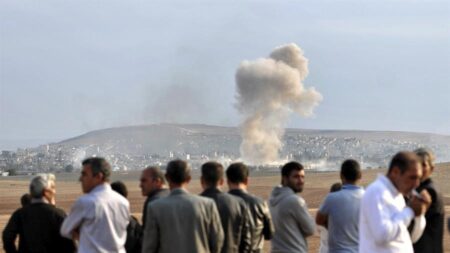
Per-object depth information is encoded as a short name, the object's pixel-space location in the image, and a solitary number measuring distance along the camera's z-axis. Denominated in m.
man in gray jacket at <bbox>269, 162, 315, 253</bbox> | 12.03
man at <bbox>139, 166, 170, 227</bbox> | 11.77
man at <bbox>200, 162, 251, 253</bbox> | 11.16
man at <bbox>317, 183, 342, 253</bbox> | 13.42
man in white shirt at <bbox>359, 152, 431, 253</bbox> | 9.23
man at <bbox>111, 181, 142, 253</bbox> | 12.12
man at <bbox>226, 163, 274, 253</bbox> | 11.73
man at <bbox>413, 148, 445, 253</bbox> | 11.24
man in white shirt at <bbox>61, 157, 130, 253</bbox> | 10.74
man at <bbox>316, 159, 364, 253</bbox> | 12.11
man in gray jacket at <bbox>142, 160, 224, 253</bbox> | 10.41
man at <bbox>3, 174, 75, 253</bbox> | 11.34
